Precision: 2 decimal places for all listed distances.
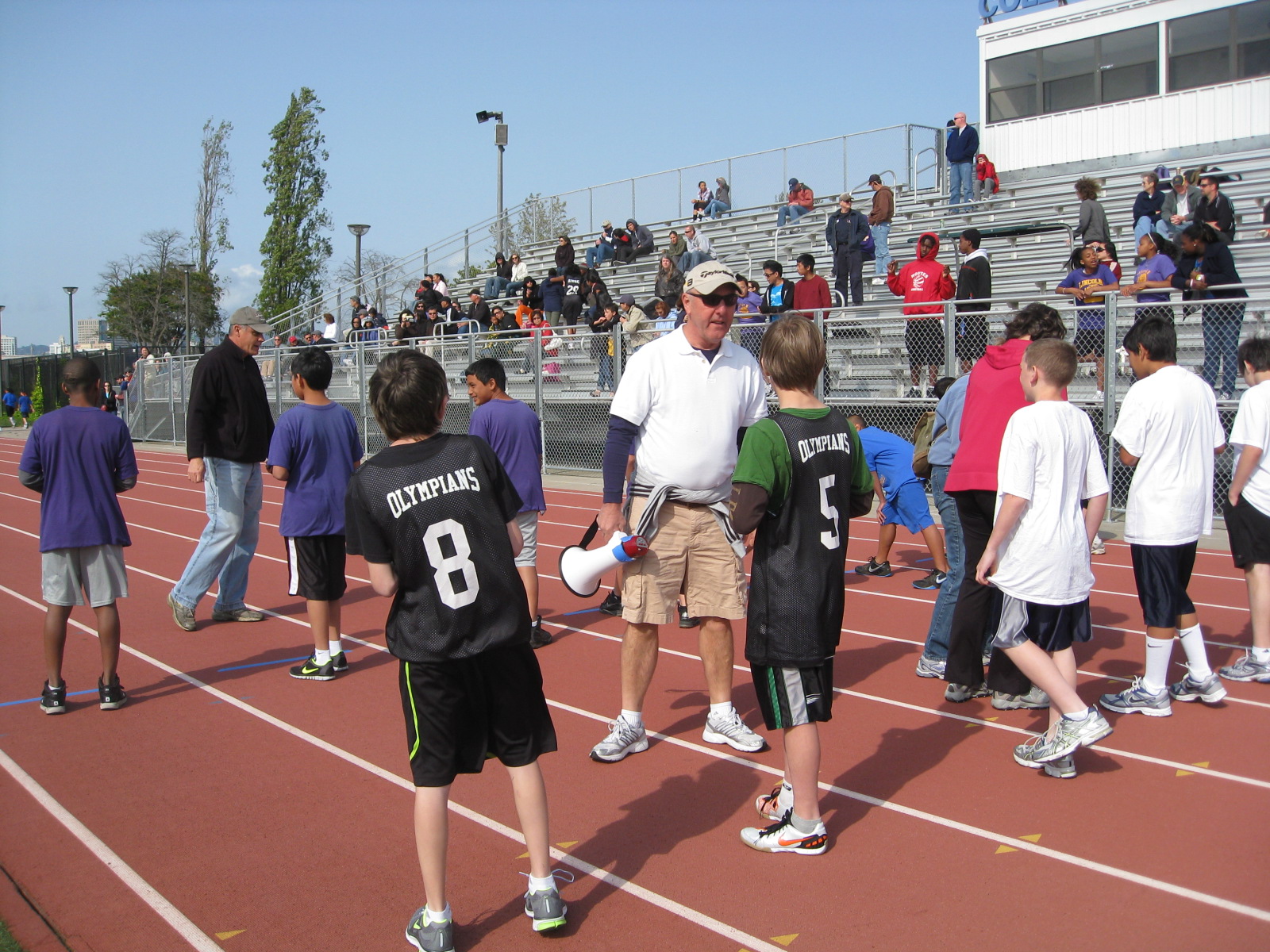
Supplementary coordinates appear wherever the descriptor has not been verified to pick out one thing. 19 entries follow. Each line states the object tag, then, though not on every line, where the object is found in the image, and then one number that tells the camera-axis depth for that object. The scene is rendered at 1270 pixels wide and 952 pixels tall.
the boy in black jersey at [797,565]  3.90
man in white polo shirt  4.89
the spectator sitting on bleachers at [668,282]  18.31
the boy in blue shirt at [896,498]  8.66
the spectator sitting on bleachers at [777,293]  15.28
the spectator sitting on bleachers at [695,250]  18.53
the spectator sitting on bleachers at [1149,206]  14.66
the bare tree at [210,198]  39.22
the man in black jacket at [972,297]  12.04
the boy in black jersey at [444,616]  3.35
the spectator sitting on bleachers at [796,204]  22.88
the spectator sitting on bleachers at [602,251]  25.56
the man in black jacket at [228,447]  7.75
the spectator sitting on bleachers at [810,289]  14.56
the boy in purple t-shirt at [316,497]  6.57
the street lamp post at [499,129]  29.92
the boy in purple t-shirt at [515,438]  7.07
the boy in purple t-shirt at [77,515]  5.88
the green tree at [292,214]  36.59
